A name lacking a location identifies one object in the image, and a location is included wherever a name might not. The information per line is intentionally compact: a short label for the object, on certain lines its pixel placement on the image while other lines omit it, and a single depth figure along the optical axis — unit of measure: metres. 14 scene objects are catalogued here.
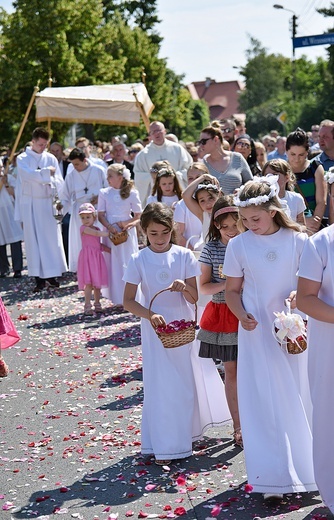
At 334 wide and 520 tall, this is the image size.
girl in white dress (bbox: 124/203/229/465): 6.43
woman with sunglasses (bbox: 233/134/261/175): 12.26
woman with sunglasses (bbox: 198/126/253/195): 10.03
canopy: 17.72
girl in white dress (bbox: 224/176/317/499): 5.46
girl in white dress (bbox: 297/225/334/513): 4.84
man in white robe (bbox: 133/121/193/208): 13.71
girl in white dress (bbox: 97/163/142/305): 12.44
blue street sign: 20.82
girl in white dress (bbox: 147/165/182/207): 10.42
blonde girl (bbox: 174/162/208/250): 9.38
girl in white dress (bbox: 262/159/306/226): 7.96
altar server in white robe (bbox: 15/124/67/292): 14.98
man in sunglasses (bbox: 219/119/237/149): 13.93
